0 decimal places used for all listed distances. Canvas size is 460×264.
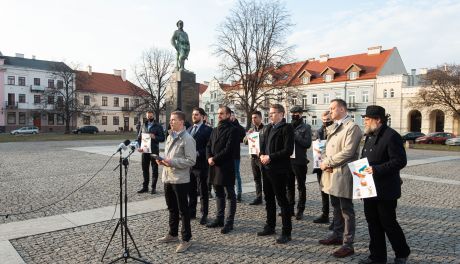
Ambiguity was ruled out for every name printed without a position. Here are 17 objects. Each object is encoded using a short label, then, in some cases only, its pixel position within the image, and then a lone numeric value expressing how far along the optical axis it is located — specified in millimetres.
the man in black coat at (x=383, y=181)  4027
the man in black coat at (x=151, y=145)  8383
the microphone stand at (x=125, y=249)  4418
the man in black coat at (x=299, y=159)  6363
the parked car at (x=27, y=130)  54719
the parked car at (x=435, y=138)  36938
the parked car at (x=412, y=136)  40625
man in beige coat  4525
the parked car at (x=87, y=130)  55534
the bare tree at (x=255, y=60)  35344
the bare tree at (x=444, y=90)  37094
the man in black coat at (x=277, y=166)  5141
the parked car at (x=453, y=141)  34466
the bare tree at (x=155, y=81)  51275
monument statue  17469
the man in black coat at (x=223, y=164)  5703
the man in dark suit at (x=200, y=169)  6266
